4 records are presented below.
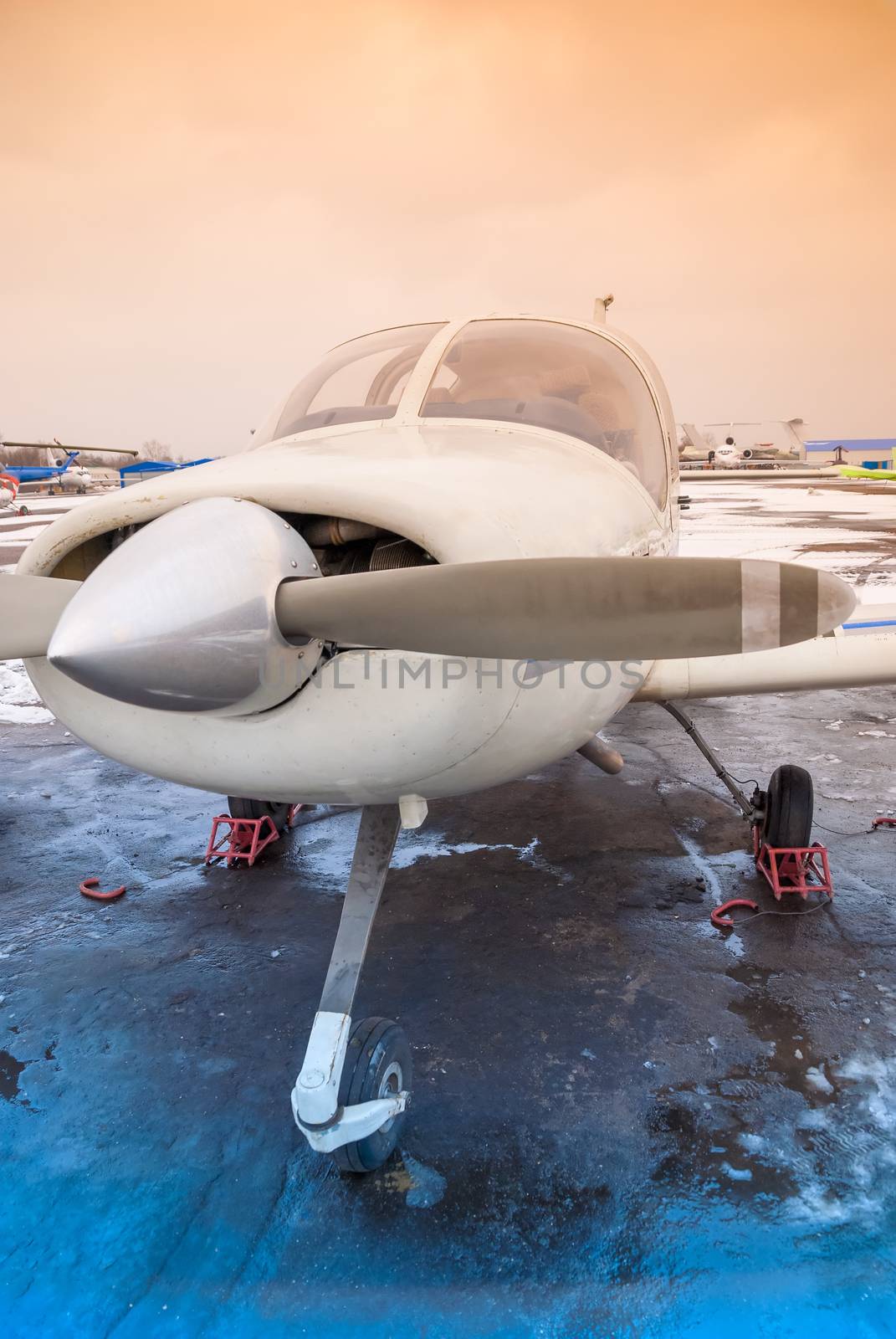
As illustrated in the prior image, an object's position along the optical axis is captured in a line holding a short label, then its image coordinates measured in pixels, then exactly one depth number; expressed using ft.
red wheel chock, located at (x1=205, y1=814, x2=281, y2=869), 13.62
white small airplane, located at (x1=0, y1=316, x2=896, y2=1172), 4.71
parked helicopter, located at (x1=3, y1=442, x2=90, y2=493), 158.73
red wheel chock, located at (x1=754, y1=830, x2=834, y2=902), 11.85
